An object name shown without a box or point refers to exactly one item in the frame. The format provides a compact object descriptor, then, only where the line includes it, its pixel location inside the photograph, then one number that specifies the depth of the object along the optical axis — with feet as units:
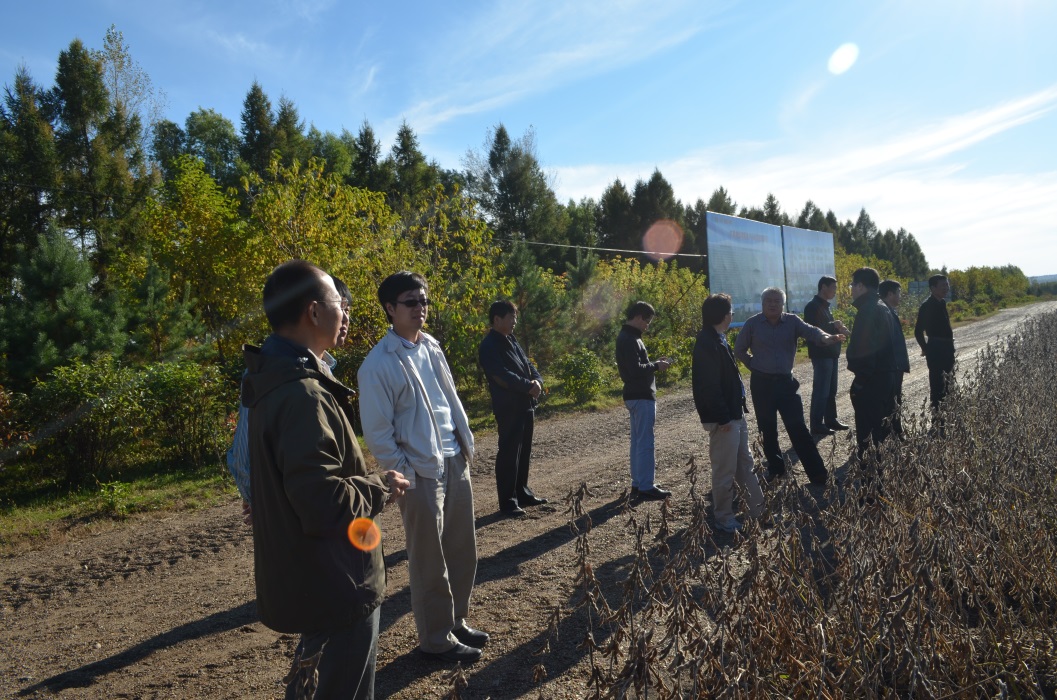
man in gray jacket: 10.75
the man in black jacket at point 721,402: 17.44
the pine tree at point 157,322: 38.96
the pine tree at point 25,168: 68.23
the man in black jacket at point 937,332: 28.94
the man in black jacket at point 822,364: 28.58
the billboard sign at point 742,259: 62.69
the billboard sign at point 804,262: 81.97
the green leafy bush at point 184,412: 27.81
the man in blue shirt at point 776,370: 20.85
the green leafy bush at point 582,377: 44.55
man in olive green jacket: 6.64
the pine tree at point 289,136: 101.09
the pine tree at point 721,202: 179.38
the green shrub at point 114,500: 23.10
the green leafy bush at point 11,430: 24.66
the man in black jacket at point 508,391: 19.75
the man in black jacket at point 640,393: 20.92
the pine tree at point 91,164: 71.00
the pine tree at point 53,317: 32.86
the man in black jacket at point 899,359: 21.74
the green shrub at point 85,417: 25.48
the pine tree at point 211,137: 122.01
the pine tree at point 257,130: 99.40
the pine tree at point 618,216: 146.10
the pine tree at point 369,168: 106.32
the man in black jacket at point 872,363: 21.30
